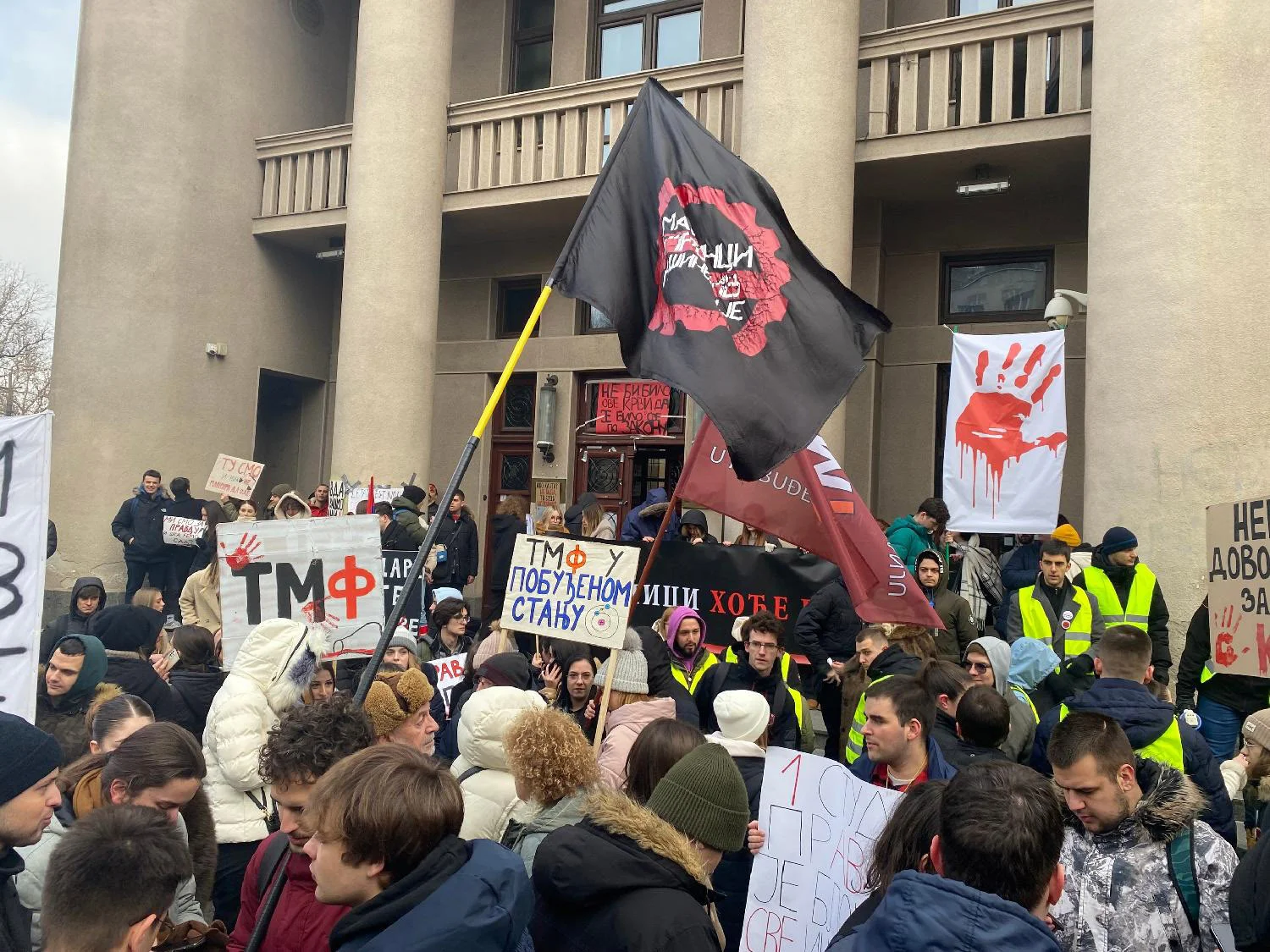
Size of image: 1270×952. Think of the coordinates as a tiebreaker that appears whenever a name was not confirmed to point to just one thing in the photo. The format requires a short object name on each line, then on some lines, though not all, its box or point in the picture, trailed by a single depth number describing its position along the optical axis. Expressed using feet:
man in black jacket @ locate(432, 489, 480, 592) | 39.29
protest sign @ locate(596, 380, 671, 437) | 49.75
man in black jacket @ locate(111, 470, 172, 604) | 44.27
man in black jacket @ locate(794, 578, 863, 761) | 25.49
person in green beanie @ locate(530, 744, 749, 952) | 8.58
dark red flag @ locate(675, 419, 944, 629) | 19.93
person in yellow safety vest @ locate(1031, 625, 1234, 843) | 13.21
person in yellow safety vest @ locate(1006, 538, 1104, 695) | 23.90
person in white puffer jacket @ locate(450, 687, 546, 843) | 12.87
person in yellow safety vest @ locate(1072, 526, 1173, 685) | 24.91
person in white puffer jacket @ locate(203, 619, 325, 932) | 14.19
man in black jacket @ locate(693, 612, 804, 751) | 20.88
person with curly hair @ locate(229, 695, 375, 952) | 9.75
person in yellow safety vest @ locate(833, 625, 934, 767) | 19.30
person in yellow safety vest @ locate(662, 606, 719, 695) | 24.95
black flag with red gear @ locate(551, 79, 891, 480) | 16.55
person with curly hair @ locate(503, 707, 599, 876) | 11.22
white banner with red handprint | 32.86
